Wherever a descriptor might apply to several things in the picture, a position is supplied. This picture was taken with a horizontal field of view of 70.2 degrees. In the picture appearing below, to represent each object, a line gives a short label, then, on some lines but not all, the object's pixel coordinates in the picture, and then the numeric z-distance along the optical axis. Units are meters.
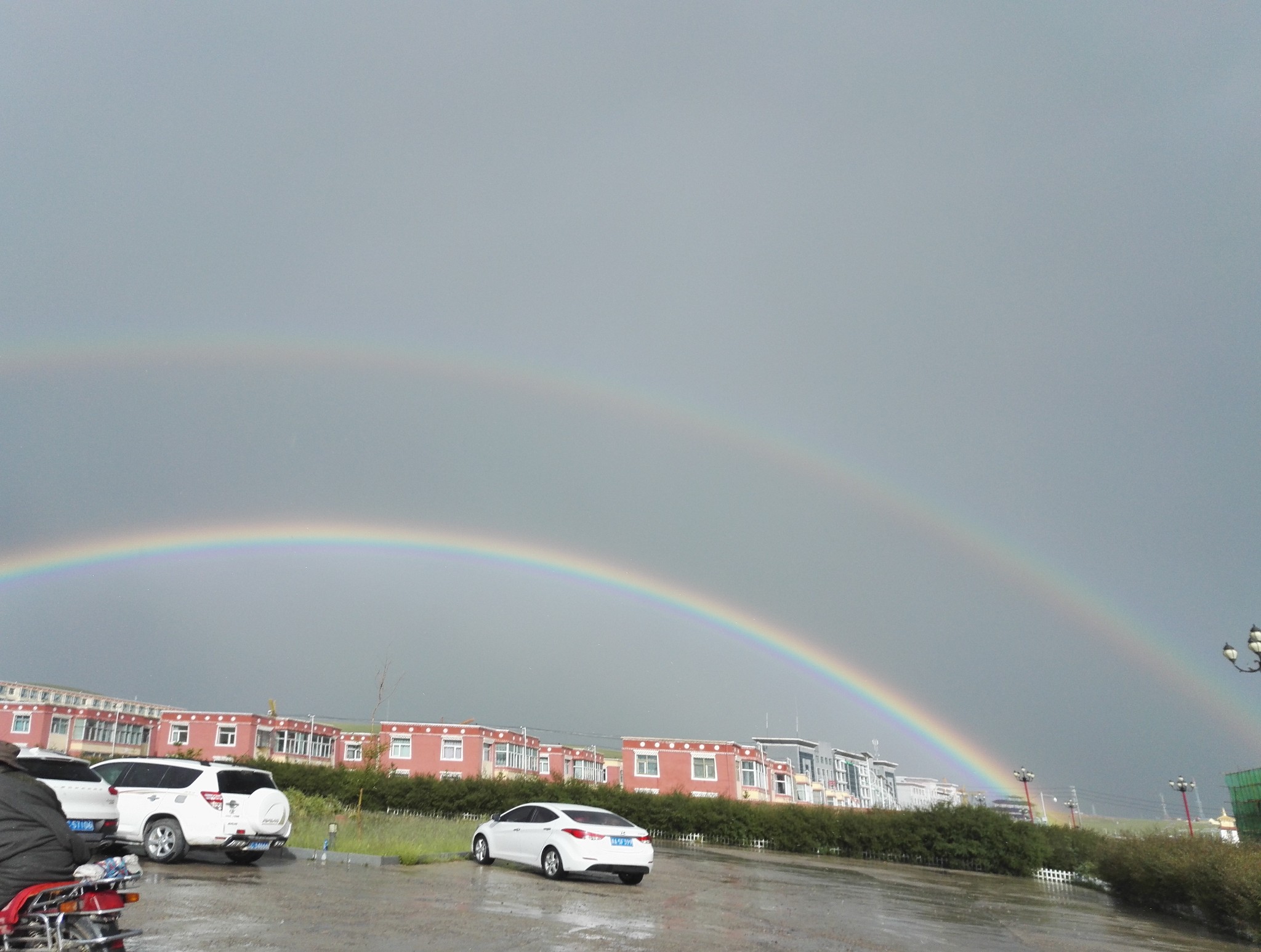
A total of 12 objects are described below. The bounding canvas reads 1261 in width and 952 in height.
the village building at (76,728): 75.88
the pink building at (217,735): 76.44
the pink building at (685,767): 68.19
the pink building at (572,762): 96.69
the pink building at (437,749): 75.62
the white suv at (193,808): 15.80
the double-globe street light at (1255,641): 20.77
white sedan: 17.86
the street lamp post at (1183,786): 54.31
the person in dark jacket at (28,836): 6.23
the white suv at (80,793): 13.87
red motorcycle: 6.18
